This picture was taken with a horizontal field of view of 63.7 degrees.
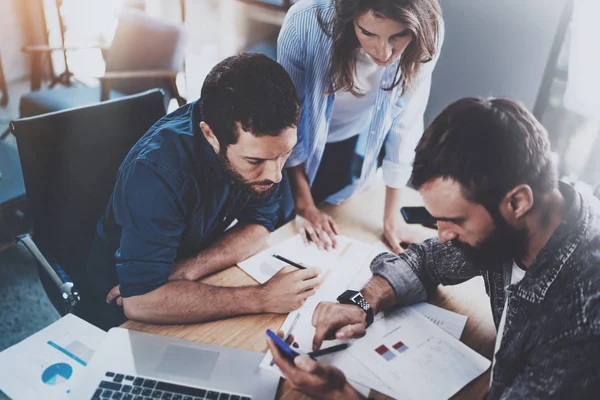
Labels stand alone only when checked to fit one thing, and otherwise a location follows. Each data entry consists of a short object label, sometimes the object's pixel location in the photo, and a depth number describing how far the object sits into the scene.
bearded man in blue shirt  1.01
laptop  0.86
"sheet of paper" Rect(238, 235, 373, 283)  1.20
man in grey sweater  0.77
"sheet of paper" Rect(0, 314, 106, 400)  0.91
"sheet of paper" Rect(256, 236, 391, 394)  0.92
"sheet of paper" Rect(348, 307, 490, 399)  0.91
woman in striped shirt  1.23
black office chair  1.17
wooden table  0.97
